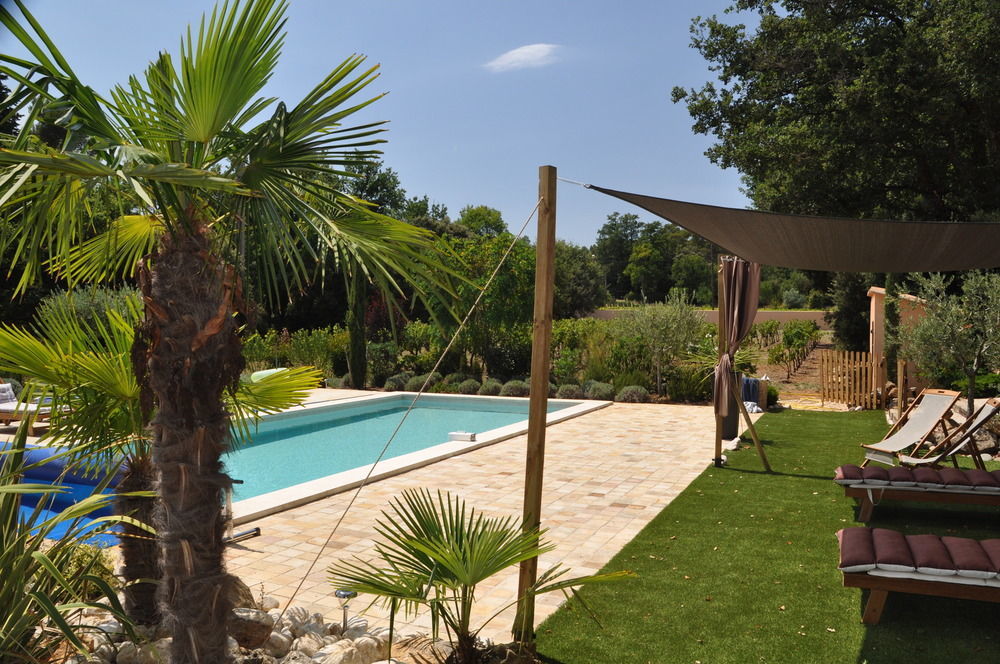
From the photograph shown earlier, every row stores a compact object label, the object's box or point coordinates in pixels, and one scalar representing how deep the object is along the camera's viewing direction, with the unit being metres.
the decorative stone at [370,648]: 3.43
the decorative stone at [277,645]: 3.55
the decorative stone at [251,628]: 3.58
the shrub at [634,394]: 14.59
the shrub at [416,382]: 16.47
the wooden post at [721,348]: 7.85
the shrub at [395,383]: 17.13
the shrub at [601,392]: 14.91
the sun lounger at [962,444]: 6.58
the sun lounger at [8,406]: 10.52
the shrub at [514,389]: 15.73
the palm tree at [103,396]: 3.32
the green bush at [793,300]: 42.41
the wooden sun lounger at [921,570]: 3.65
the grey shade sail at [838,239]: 4.88
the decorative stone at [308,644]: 3.53
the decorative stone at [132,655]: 3.29
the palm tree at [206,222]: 2.57
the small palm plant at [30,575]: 2.50
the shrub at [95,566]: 3.74
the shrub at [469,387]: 16.15
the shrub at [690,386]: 14.38
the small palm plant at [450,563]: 2.84
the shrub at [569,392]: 15.27
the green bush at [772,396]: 13.12
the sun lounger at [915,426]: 7.23
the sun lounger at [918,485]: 5.64
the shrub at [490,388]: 15.99
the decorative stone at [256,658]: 3.38
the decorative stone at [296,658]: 3.39
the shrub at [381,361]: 17.97
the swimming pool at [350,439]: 7.53
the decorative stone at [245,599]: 3.88
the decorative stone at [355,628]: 3.80
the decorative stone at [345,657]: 3.32
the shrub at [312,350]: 18.58
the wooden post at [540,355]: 3.52
